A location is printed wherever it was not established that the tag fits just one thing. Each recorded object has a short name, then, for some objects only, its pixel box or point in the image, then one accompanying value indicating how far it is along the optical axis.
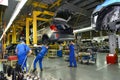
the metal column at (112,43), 4.65
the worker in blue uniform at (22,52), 2.79
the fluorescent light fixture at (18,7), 3.05
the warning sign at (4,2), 2.04
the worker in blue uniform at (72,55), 4.09
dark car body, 1.63
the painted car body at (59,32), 3.51
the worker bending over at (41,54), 3.55
